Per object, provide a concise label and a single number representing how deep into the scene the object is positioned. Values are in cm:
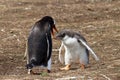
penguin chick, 1961
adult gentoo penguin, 1855
